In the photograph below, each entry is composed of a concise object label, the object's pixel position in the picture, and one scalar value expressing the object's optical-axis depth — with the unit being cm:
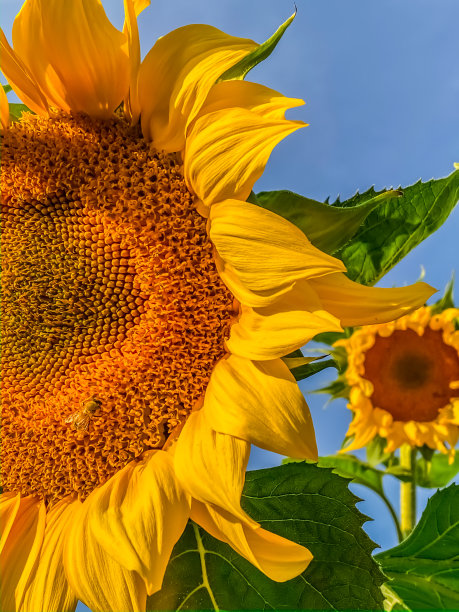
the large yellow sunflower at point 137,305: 20
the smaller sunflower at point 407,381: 49
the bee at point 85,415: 23
